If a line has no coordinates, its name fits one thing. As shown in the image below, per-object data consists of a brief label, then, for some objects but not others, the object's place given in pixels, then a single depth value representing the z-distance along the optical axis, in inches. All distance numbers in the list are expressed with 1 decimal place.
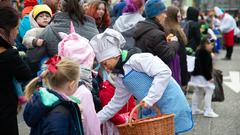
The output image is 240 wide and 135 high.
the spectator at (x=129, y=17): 324.3
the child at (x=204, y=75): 407.0
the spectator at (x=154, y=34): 265.6
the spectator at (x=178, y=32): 338.2
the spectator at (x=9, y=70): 195.2
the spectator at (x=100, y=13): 290.9
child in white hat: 203.9
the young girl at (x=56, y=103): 163.0
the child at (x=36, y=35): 237.4
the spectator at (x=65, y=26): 236.4
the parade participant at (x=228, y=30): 865.7
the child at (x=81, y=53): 203.7
